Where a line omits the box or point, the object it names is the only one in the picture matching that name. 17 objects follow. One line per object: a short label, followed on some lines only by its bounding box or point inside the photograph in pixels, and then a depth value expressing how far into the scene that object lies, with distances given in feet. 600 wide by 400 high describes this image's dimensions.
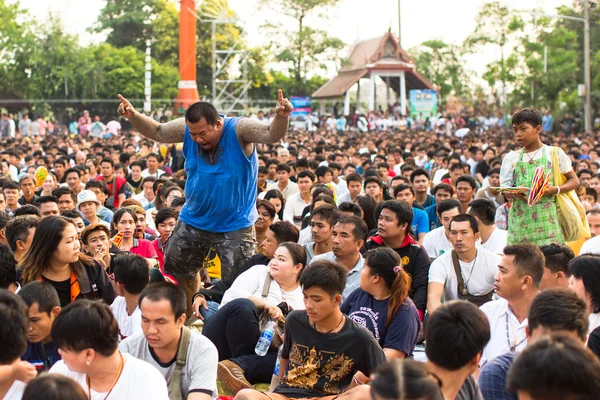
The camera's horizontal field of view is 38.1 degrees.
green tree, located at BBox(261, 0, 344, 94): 155.12
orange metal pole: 119.03
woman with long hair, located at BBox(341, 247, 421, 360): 18.56
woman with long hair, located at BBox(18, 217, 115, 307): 19.35
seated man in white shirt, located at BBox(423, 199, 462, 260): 27.48
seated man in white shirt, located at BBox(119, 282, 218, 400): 15.20
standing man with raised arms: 19.83
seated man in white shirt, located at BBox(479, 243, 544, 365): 17.43
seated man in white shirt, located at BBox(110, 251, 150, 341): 19.60
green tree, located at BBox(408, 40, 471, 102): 180.45
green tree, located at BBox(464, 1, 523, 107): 140.87
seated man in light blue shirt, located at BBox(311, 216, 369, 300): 23.07
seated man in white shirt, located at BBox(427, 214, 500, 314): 22.72
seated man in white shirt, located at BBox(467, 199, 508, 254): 26.13
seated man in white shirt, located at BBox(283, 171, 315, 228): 37.35
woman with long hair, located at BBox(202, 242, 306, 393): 21.06
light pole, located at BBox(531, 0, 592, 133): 80.35
